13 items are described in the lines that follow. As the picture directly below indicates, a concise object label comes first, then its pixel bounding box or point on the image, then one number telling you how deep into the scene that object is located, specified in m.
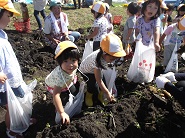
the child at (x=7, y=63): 1.47
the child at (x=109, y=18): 3.30
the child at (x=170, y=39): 2.70
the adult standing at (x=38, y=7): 4.39
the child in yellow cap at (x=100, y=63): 1.66
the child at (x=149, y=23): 2.42
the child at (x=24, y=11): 4.17
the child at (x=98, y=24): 2.74
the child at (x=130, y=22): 3.06
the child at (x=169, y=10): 4.67
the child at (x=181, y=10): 3.49
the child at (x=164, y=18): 3.96
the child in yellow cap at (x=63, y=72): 1.56
